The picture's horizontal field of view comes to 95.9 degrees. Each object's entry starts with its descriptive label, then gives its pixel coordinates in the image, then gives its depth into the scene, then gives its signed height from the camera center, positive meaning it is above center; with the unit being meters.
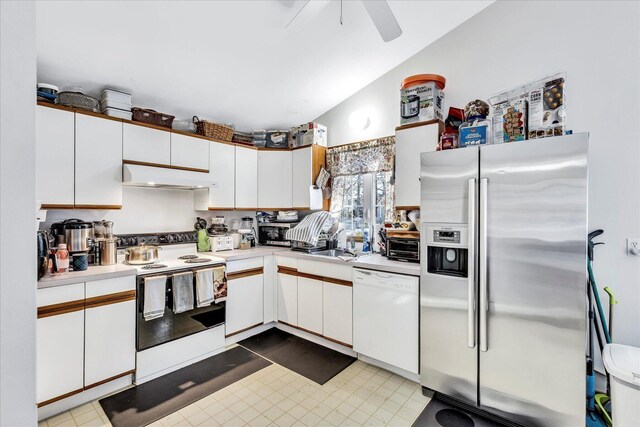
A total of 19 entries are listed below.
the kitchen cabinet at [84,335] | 1.89 -0.88
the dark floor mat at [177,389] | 1.99 -1.39
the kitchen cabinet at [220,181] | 3.20 +0.35
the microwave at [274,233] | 3.68 -0.27
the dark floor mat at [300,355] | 2.51 -1.38
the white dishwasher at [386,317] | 2.28 -0.88
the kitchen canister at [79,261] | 2.22 -0.39
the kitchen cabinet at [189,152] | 2.88 +0.62
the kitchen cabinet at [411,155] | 2.53 +0.53
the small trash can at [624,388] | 1.49 -0.92
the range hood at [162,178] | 2.50 +0.32
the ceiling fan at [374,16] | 1.78 +1.29
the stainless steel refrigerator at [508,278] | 1.68 -0.42
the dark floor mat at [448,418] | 1.90 -1.39
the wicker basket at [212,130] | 3.11 +0.91
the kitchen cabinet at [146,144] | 2.55 +0.62
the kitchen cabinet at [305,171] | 3.47 +0.50
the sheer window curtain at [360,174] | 3.12 +0.45
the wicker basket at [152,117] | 2.64 +0.89
